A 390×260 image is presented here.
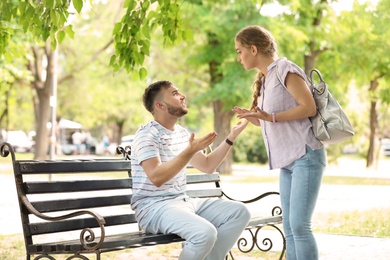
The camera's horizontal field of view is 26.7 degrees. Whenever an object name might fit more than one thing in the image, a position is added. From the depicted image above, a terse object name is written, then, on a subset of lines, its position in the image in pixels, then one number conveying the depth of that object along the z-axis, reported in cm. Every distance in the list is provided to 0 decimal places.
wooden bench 529
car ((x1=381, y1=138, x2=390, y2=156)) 7243
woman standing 532
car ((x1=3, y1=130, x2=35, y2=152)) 7388
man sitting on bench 529
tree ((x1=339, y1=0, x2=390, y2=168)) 2902
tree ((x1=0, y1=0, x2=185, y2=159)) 728
